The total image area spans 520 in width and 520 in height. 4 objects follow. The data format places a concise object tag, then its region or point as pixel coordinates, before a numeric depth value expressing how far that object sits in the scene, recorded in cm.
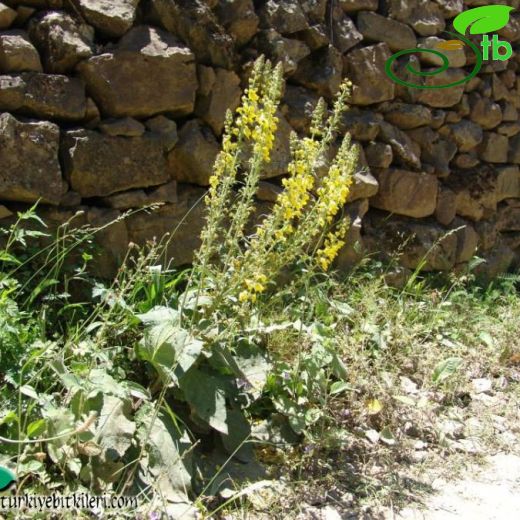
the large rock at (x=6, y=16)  301
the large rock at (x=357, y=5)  443
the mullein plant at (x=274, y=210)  273
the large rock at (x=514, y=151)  558
